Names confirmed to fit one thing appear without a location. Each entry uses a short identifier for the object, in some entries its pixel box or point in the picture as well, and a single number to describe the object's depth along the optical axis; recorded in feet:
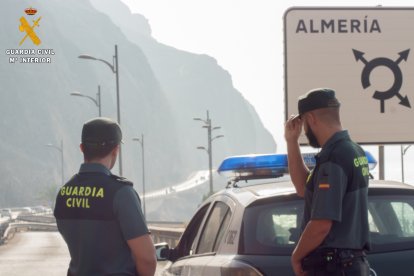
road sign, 59.65
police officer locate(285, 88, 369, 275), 26.09
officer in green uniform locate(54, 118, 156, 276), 26.83
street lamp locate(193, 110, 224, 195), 297.63
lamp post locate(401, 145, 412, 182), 326.24
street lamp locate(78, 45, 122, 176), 208.48
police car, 29.85
